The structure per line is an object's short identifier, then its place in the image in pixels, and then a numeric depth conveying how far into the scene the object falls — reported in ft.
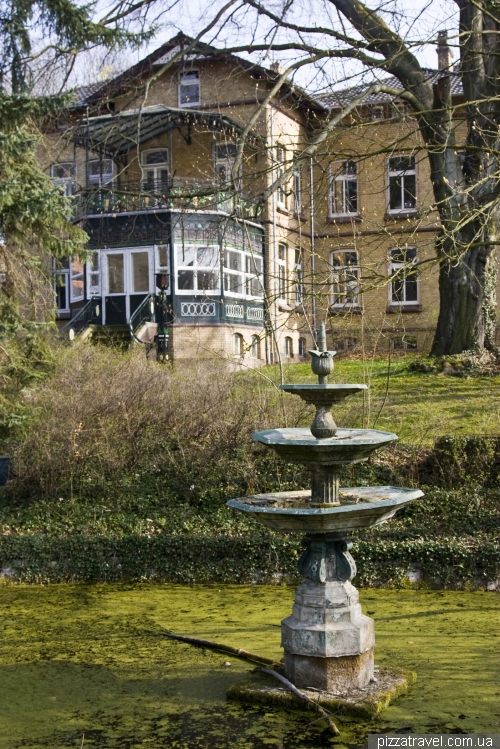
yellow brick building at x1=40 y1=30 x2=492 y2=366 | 91.45
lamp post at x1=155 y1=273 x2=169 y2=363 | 82.99
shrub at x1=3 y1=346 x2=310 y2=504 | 44.45
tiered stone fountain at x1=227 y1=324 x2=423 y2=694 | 21.27
